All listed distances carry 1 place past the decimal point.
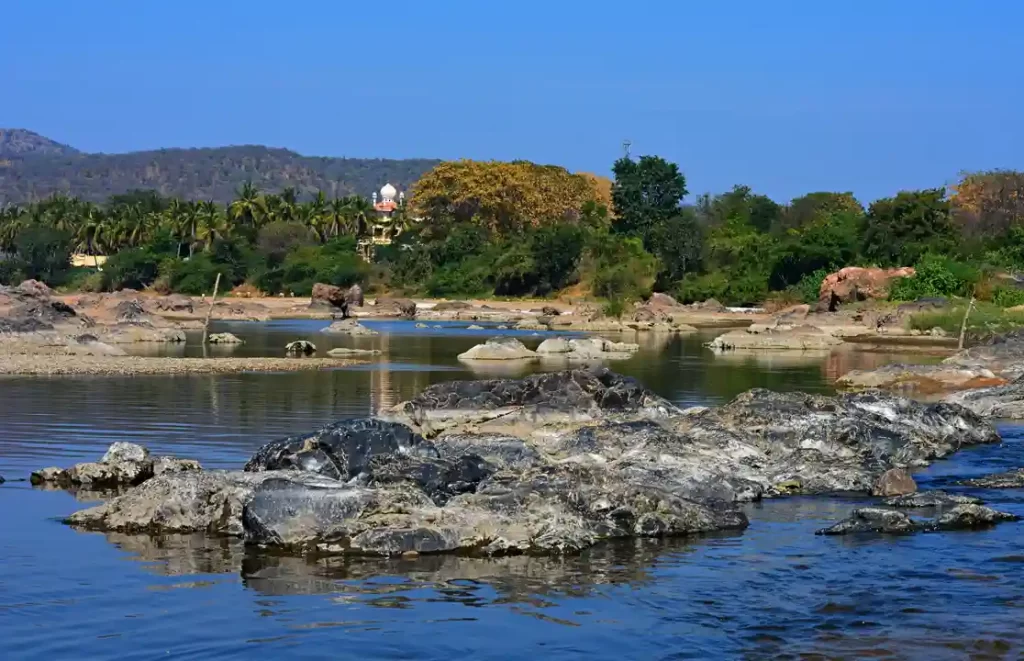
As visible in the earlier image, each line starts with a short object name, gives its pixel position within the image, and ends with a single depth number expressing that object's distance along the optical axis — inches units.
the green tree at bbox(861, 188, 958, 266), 3129.9
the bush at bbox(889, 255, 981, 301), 2628.0
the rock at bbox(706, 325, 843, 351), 2026.3
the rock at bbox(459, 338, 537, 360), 1747.0
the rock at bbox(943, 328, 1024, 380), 1302.9
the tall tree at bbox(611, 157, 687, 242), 4266.7
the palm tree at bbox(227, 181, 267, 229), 4926.2
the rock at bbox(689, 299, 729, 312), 3201.3
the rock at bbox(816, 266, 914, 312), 2817.4
